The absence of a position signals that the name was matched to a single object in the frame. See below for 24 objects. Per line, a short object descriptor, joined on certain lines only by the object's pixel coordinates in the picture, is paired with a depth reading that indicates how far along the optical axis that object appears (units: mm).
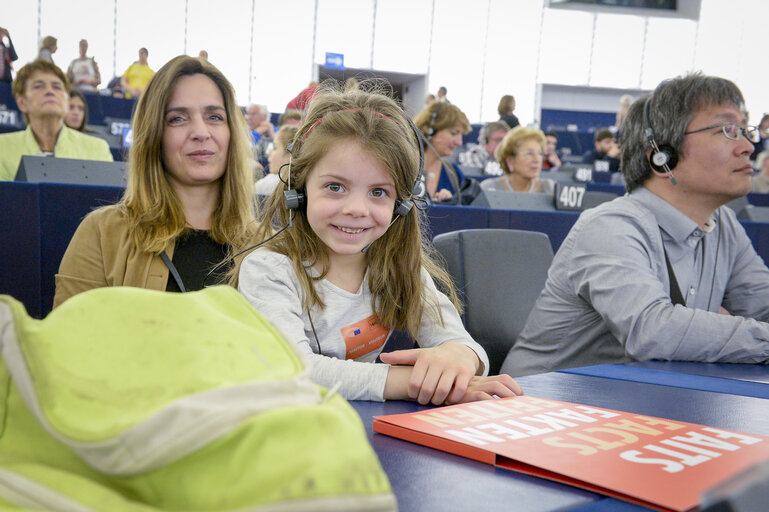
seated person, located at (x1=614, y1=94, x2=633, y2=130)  11094
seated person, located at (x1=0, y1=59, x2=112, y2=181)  3637
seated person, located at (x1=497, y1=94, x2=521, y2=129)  9273
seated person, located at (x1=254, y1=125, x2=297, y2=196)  3318
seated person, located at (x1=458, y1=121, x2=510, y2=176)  7867
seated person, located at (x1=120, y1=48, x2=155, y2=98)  10914
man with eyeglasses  1679
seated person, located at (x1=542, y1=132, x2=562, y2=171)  9344
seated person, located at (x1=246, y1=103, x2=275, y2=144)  8094
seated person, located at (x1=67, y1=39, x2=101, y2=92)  10883
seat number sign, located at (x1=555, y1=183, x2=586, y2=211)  4320
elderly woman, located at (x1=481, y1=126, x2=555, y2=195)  5109
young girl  1271
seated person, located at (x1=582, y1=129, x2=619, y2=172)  9820
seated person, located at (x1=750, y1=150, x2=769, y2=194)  7879
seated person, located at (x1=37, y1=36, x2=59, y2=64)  9281
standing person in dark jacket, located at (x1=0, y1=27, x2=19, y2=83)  9398
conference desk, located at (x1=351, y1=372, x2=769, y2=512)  571
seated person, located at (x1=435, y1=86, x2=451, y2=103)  14492
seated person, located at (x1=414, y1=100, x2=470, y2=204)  4777
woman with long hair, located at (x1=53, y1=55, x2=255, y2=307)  1737
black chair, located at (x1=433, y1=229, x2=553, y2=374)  1920
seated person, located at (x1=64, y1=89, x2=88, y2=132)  5836
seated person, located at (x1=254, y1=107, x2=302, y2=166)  4789
